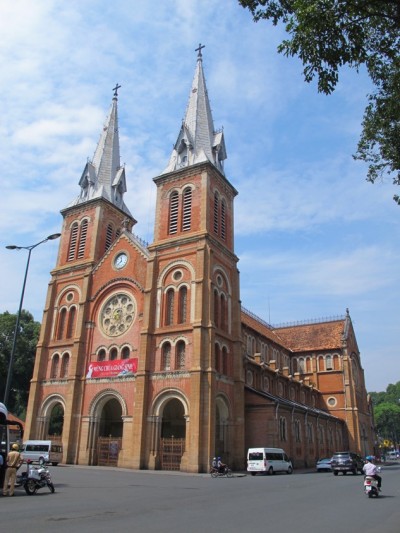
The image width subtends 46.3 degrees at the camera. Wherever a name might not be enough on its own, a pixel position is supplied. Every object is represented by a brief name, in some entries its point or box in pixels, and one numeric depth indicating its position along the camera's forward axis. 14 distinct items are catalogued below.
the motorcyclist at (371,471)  16.97
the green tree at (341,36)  10.20
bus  16.94
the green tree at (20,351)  56.78
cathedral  34.94
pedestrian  16.17
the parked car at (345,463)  33.06
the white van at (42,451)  35.56
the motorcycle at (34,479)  16.83
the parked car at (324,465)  38.93
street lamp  23.26
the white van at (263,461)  32.50
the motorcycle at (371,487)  17.06
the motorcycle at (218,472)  29.03
